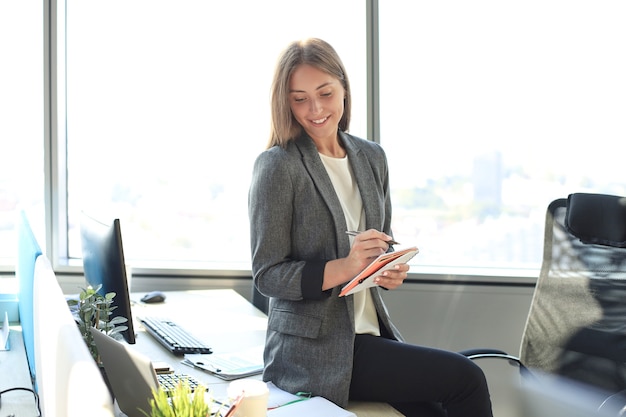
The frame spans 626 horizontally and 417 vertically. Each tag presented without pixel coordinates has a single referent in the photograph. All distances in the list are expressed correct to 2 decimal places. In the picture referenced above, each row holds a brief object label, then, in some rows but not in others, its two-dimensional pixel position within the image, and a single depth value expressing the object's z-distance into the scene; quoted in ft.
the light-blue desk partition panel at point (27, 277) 6.55
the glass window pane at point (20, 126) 11.65
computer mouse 10.00
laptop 4.34
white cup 4.81
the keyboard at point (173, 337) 7.79
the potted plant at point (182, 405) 4.01
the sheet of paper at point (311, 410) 5.82
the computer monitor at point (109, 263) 6.46
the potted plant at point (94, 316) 6.13
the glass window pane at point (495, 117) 10.79
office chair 7.30
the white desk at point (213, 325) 6.70
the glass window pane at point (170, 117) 11.55
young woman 6.42
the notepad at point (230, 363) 7.07
